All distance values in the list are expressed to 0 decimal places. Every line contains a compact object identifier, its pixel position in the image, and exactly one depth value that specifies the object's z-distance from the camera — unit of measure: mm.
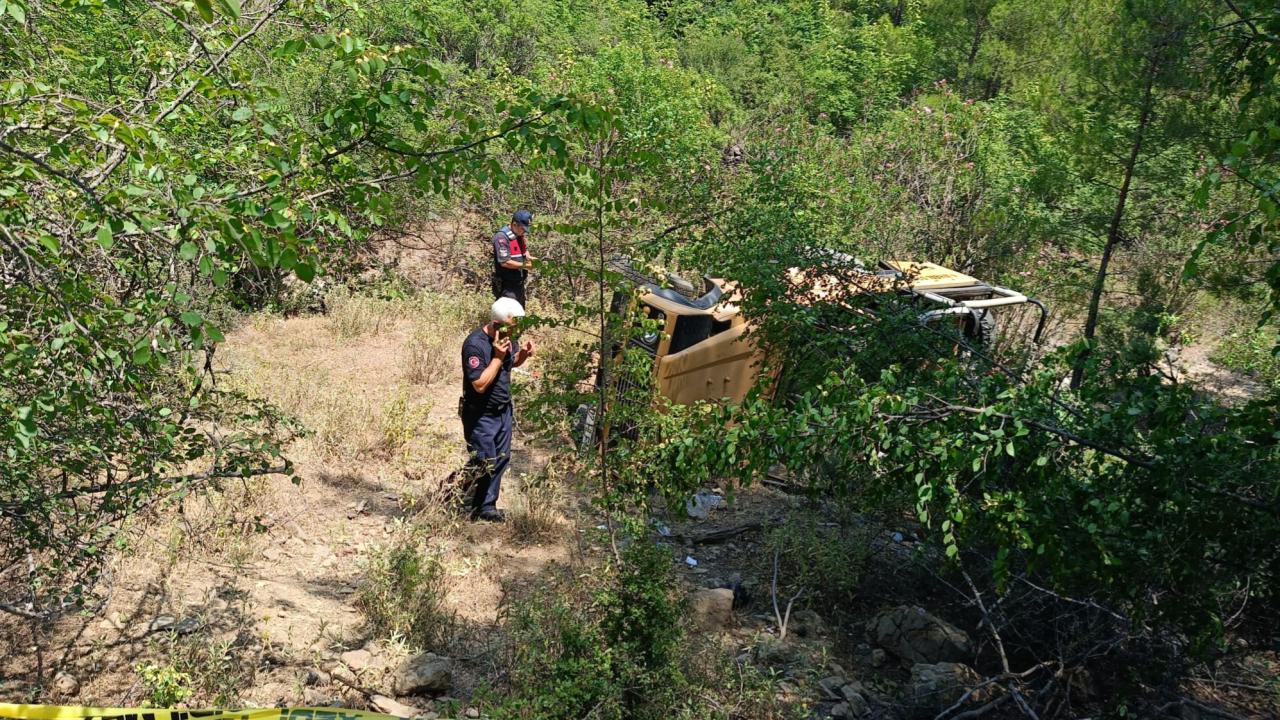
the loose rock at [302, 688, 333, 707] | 4516
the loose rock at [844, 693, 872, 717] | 4787
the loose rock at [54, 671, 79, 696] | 4406
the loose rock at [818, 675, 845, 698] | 4945
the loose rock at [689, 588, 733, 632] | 5578
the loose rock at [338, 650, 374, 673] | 4820
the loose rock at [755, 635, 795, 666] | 5234
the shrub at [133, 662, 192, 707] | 4121
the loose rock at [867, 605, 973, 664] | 5266
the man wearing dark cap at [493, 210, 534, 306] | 9388
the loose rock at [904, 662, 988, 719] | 4641
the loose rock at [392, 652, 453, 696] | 4707
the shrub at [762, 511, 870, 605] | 5973
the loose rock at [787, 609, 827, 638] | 5660
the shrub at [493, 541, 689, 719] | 4051
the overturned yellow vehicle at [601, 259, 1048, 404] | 7070
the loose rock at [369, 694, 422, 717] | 4551
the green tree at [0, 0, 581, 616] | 2920
